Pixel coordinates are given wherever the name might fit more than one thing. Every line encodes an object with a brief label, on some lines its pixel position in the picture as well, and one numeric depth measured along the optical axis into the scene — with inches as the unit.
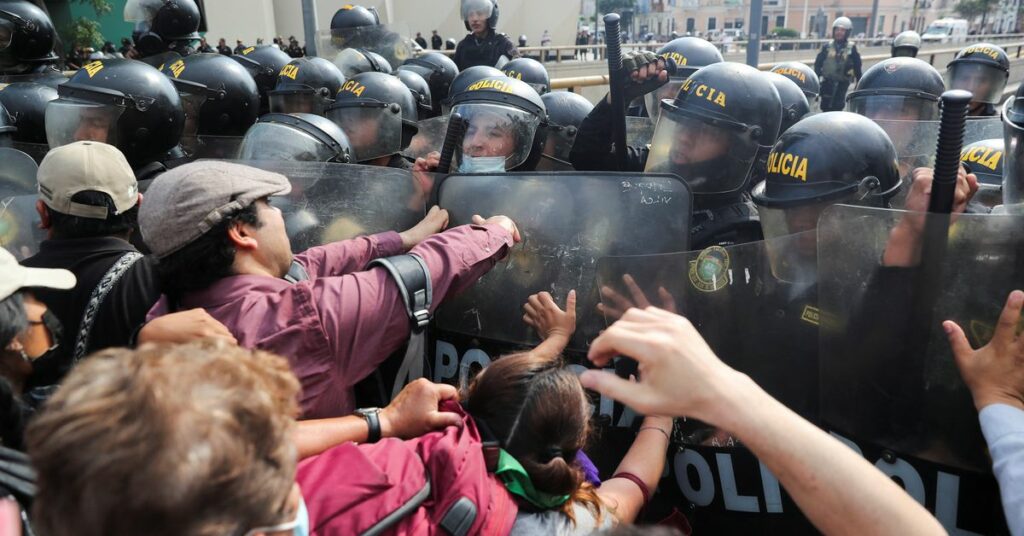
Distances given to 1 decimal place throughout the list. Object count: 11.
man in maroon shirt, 66.1
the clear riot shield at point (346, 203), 99.9
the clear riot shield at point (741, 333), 77.2
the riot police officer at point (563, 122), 153.9
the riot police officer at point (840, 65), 385.4
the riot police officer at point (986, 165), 110.7
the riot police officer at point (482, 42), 294.0
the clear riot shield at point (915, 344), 63.2
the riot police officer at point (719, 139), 110.7
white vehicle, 1729.8
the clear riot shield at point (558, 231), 84.0
